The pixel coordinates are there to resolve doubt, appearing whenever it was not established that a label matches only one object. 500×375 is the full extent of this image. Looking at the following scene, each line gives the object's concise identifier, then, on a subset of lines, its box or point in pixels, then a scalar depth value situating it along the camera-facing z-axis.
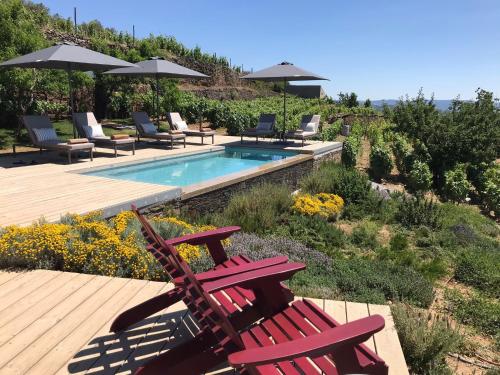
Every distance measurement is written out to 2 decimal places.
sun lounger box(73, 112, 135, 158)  9.57
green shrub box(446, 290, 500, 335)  3.68
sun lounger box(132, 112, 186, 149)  11.21
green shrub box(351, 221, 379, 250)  5.92
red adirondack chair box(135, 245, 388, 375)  1.51
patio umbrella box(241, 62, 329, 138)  12.19
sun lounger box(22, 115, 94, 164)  8.42
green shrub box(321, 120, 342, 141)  15.27
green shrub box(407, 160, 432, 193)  11.12
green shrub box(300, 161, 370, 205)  8.14
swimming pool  8.54
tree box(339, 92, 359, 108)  34.31
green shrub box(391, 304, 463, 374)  2.72
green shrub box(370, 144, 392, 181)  11.80
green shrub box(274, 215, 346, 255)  5.71
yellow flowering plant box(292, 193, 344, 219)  6.82
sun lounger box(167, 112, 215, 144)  12.18
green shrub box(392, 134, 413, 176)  12.38
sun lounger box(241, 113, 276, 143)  12.55
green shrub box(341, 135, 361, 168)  11.87
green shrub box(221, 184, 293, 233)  6.21
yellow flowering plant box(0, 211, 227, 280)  3.58
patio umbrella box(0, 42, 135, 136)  8.34
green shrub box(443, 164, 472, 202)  10.80
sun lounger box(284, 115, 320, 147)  12.15
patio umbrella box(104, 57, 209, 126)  11.58
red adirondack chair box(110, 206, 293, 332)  2.05
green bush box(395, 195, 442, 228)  6.97
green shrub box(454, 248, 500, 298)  4.64
